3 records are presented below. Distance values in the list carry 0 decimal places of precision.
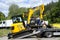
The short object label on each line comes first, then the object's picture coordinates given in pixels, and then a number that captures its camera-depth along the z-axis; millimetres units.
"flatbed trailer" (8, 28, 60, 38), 9135
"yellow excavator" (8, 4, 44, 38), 9125
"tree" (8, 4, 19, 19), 42946
